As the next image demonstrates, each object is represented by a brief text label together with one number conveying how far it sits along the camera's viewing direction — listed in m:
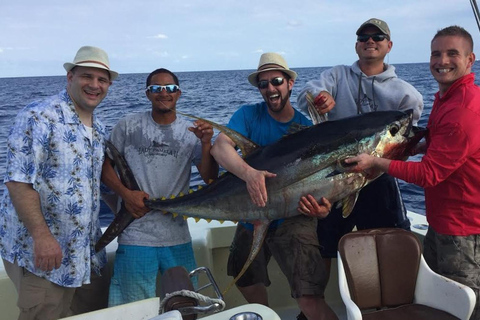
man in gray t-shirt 2.79
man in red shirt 2.10
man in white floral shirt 2.22
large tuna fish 2.46
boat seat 2.24
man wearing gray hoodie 2.86
